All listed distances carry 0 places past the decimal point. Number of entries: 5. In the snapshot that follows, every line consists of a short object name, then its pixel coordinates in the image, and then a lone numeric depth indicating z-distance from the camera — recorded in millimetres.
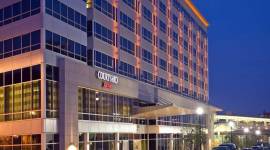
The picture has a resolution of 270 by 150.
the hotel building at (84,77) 29278
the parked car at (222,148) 37743
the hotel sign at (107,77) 33858
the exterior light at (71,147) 27185
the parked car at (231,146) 40230
